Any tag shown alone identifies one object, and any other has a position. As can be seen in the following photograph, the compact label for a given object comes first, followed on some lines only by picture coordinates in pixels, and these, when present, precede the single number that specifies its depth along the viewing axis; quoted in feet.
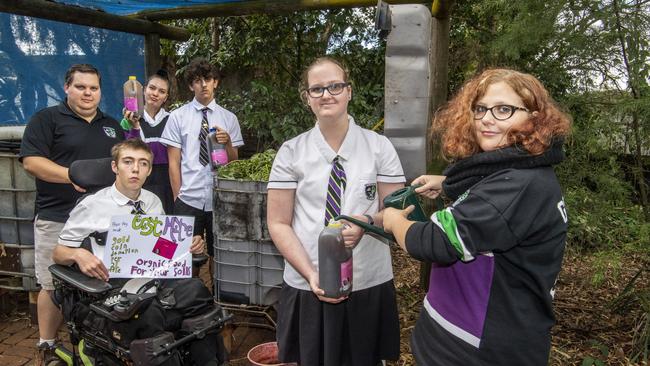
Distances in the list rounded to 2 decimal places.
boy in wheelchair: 8.73
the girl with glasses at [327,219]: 7.84
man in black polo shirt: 11.16
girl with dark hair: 14.26
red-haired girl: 5.43
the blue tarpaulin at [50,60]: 17.19
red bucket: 10.86
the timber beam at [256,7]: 14.92
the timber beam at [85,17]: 15.56
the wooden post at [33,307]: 13.56
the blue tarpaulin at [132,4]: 17.12
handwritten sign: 9.52
